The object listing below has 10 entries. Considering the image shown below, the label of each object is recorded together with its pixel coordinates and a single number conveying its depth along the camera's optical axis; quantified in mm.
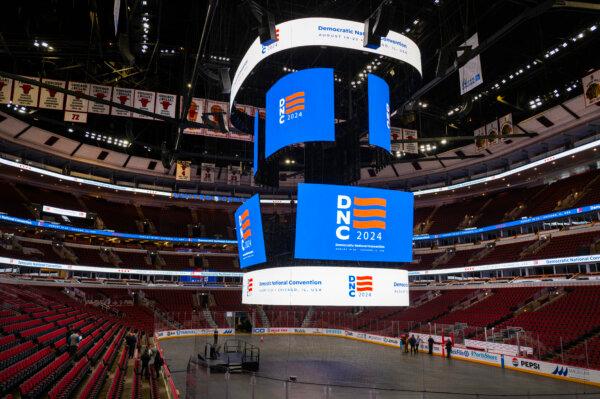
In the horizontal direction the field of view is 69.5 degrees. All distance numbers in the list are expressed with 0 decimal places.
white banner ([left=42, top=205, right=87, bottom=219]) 35719
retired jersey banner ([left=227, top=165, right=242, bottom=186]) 32625
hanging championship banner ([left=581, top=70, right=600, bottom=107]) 18812
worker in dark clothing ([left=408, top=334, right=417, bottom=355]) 24177
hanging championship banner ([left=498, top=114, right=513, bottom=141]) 24422
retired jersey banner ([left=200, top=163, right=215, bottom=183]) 30755
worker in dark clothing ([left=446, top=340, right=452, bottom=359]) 23000
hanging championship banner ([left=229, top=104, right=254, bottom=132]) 17594
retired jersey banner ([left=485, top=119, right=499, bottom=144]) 24625
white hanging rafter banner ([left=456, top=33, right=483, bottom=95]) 15600
